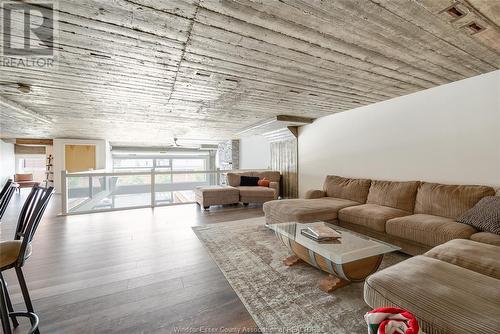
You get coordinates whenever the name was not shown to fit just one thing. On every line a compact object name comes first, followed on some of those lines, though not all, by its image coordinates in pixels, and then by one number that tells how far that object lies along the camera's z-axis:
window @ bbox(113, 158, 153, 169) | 10.70
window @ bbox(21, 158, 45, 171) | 9.77
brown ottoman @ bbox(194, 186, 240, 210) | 4.99
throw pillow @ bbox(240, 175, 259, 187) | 5.86
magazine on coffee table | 2.13
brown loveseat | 5.28
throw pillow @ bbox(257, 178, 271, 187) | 5.79
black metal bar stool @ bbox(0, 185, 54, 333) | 1.32
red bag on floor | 0.87
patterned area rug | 1.50
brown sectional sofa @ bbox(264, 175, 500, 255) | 2.29
